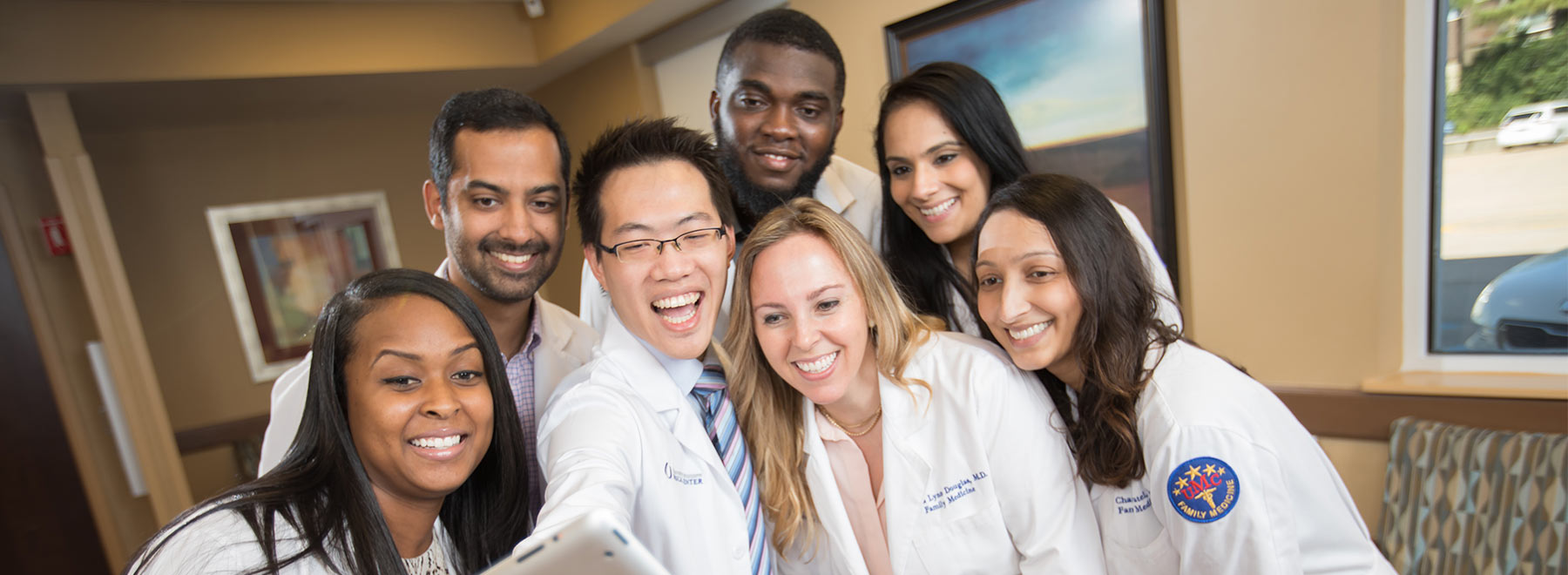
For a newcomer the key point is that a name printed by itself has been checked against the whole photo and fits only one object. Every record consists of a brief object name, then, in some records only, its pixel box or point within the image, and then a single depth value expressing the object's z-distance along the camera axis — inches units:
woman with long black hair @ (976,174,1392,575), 56.2
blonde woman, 65.9
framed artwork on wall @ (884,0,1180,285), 120.1
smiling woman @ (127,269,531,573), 51.3
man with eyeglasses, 63.6
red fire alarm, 185.2
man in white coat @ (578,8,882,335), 101.7
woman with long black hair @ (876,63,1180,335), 85.9
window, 100.7
